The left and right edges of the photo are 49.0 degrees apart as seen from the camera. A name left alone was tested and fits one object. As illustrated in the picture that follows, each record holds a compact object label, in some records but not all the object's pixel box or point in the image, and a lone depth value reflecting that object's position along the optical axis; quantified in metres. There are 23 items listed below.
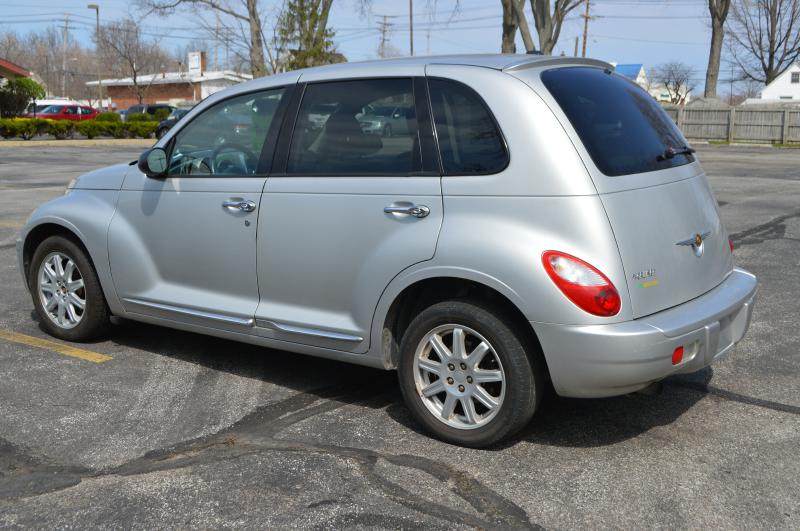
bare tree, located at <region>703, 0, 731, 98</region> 40.91
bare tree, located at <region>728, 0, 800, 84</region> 66.69
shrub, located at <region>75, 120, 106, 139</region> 37.35
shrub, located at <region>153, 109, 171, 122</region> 45.55
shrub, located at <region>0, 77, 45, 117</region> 38.53
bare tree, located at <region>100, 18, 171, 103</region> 68.56
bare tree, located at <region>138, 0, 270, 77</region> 28.64
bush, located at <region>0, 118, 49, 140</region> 33.97
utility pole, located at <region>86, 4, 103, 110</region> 62.57
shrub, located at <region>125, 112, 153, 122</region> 43.34
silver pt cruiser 3.81
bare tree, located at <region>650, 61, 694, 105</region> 86.56
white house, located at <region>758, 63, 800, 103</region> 77.44
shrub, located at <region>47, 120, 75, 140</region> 36.56
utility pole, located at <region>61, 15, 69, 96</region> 84.97
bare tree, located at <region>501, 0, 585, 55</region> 25.70
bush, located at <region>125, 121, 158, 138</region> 38.78
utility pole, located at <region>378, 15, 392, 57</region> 86.69
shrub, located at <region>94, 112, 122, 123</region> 40.56
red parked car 49.04
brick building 78.19
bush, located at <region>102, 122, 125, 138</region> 38.09
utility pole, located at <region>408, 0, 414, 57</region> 62.11
